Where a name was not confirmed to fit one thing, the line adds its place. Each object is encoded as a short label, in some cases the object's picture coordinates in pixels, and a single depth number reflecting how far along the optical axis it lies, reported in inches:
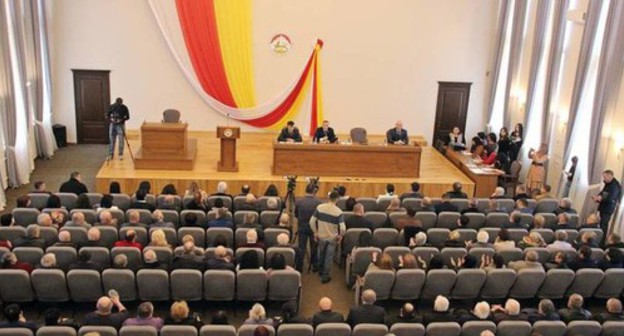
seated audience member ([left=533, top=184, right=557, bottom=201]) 472.1
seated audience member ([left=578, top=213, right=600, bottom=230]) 413.1
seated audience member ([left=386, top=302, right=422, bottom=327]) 287.1
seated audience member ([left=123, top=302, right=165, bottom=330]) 270.5
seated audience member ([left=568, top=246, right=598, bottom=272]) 350.6
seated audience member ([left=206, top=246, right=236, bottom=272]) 327.6
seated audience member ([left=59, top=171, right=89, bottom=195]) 437.7
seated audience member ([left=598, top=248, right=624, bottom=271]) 355.9
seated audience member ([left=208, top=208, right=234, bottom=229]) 377.1
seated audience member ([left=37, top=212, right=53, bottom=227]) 356.8
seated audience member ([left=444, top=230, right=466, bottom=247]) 368.5
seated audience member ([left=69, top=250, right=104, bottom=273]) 317.7
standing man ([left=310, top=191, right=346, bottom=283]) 372.5
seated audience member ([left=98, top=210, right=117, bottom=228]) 365.4
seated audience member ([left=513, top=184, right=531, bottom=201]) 459.5
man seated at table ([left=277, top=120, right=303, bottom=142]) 548.4
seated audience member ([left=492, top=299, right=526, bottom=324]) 288.5
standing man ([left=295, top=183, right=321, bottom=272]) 393.7
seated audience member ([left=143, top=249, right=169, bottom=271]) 320.8
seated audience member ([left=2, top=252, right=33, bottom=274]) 312.8
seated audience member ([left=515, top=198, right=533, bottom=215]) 433.4
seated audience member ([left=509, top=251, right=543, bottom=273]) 345.7
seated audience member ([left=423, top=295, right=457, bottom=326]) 288.7
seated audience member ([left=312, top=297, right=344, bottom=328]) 282.2
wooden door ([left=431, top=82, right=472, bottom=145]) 682.8
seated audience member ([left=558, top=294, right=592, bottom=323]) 295.4
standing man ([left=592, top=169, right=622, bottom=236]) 449.7
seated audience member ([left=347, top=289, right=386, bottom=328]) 289.9
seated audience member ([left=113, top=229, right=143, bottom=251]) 339.0
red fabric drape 637.3
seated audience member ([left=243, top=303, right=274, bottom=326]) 274.9
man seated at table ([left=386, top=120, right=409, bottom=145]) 557.9
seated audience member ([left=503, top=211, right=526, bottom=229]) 402.9
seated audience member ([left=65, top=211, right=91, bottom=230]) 359.3
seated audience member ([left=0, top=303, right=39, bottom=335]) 260.1
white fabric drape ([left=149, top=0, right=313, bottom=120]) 636.7
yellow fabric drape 639.8
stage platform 514.6
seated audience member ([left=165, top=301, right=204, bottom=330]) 271.0
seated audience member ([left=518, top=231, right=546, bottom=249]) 375.6
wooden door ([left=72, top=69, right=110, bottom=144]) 644.1
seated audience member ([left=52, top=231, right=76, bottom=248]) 337.4
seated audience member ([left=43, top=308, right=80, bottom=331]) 265.0
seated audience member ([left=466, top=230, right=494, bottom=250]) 366.3
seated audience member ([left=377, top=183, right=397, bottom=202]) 449.8
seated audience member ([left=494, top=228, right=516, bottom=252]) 365.4
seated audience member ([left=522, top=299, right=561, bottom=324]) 291.0
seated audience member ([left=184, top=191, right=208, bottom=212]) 408.8
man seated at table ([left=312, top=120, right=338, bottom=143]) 552.4
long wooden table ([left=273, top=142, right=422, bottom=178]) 537.0
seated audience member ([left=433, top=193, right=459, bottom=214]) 432.5
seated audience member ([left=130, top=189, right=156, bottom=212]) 406.9
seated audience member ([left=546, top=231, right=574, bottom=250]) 370.9
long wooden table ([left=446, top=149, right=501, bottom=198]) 553.3
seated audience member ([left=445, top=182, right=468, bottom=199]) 463.2
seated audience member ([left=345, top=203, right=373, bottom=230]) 391.5
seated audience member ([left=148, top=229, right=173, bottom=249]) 337.1
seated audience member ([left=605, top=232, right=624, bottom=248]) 374.9
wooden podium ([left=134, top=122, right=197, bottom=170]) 525.3
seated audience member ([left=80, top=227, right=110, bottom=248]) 339.3
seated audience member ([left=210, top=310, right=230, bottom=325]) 273.6
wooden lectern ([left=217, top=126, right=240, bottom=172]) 521.0
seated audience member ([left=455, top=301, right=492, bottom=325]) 287.1
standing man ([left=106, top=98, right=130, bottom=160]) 545.6
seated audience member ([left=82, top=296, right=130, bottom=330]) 270.2
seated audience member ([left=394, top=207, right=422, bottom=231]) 390.0
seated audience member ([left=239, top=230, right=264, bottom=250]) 344.5
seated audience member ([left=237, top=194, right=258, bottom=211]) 417.4
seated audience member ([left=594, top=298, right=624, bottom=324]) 294.4
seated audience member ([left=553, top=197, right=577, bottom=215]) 432.5
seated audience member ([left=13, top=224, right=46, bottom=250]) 337.7
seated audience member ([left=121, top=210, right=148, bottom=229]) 363.6
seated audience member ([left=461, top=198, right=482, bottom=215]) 429.3
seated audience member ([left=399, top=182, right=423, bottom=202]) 454.7
